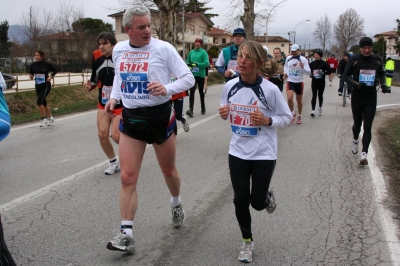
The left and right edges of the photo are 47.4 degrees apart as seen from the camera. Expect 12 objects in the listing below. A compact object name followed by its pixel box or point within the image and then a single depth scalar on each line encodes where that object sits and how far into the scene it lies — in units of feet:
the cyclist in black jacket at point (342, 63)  63.45
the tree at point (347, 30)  313.73
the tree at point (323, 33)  333.83
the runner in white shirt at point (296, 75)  38.45
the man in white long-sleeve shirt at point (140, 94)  12.80
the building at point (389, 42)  413.06
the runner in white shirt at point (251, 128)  12.39
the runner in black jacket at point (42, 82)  37.91
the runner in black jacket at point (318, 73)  41.83
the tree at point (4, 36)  155.12
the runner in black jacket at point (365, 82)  23.98
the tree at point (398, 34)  226.25
